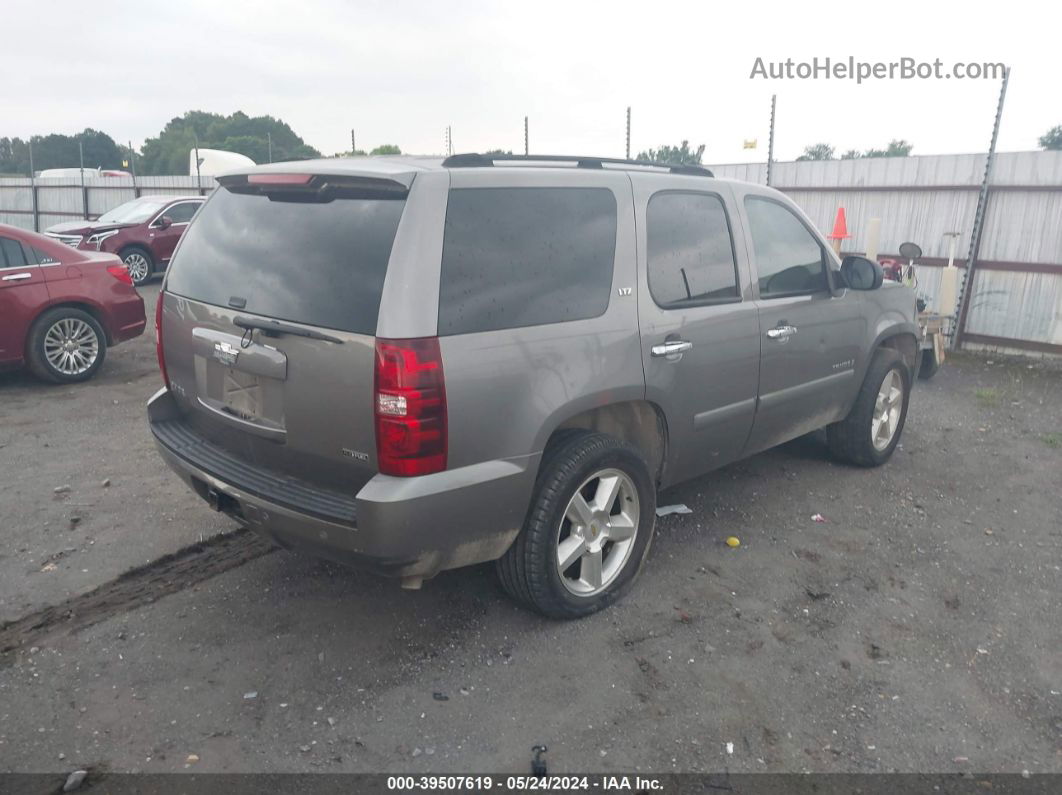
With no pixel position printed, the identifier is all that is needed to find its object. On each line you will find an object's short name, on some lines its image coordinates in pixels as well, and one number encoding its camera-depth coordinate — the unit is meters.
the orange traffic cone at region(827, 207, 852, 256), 10.79
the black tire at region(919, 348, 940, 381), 8.70
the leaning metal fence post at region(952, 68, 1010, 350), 9.55
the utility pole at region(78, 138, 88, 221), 23.75
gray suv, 2.96
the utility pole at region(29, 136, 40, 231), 24.70
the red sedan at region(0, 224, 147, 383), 7.36
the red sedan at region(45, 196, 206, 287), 14.33
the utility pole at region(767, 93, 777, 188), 11.38
